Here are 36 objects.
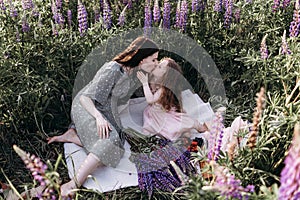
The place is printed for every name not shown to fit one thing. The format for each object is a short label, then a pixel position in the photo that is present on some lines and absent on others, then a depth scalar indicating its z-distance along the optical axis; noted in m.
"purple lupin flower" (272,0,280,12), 3.67
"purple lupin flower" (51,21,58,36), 3.31
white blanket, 2.80
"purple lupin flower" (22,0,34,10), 3.61
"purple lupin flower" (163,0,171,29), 3.54
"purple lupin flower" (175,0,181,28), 3.57
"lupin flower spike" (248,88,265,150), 1.46
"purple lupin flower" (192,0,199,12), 3.73
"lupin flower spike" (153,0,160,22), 3.55
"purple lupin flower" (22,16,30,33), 3.28
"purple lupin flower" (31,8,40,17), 3.56
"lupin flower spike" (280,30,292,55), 2.94
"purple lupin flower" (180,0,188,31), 3.52
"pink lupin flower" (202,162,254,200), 1.42
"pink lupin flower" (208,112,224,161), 1.81
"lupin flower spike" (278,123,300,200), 1.15
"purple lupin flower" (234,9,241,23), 3.73
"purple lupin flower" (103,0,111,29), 3.49
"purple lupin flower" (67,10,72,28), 3.62
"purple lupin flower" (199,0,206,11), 3.83
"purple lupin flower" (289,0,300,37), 3.11
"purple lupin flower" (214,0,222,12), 3.75
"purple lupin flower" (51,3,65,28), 3.45
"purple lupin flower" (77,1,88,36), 3.36
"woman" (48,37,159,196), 2.84
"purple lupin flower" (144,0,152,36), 3.51
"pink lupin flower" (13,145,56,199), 1.38
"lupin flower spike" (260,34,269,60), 3.04
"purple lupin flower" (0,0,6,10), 3.53
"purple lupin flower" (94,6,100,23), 3.69
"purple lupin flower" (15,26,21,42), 3.21
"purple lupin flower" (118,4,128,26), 3.50
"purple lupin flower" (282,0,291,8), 3.74
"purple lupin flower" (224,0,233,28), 3.63
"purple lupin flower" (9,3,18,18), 3.48
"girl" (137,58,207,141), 3.16
